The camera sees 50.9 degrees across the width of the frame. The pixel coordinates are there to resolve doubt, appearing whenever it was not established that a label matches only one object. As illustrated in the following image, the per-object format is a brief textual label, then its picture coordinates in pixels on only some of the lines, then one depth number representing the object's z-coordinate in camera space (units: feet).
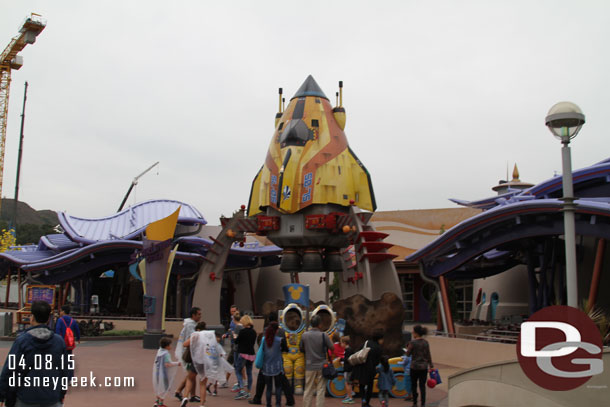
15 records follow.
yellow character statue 39.01
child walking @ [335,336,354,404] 35.56
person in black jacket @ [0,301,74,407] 20.33
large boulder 45.47
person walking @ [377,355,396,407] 35.14
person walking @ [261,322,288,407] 35.27
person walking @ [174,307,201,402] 37.60
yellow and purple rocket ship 71.00
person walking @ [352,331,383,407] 33.88
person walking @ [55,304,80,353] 40.06
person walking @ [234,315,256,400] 40.09
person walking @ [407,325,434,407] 36.09
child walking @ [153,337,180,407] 34.22
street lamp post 28.50
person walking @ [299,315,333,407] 34.14
